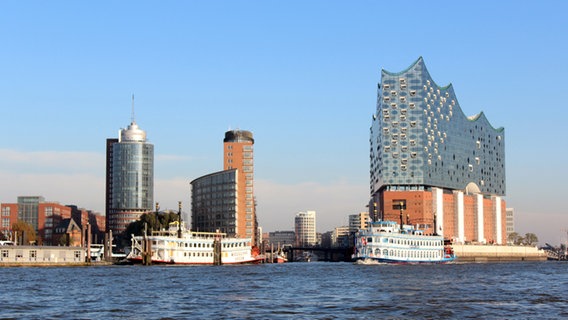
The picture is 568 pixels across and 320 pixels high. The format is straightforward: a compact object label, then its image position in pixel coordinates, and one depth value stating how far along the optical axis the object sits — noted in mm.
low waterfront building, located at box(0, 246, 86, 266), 166375
